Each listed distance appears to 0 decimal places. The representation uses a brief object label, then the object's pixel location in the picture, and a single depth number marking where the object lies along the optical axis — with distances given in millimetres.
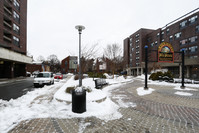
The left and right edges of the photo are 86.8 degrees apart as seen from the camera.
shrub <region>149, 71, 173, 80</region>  16203
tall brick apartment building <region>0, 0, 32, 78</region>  20398
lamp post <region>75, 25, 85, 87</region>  5666
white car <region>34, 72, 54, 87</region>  11898
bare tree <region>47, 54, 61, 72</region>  75081
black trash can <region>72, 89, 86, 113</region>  4223
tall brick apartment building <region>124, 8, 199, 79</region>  28962
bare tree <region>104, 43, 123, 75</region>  20350
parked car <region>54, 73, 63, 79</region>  23528
